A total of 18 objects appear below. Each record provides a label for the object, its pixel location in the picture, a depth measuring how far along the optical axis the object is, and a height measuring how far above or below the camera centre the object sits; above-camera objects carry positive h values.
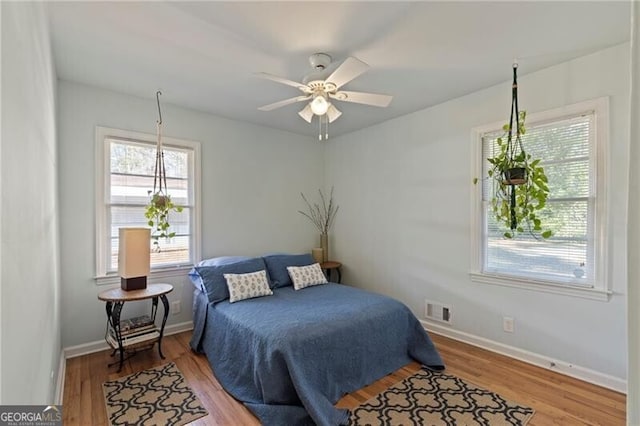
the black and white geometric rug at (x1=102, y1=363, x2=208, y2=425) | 2.11 -1.44
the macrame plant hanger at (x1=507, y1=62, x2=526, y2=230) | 2.59 +0.52
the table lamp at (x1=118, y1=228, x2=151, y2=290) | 2.90 -0.45
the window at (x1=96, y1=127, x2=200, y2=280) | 3.15 +0.21
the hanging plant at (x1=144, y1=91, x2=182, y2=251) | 3.25 +0.05
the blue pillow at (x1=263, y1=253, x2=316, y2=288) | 3.57 -0.66
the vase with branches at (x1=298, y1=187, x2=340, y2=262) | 4.88 -0.06
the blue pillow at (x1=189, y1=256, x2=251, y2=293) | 3.35 -0.61
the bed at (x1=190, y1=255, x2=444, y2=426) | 2.10 -1.07
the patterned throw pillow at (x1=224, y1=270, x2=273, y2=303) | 3.05 -0.78
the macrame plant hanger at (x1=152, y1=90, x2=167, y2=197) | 3.41 +0.41
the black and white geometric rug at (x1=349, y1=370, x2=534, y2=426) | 2.08 -1.43
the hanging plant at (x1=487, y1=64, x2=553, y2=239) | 2.56 +0.22
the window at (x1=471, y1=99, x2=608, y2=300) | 2.51 -0.01
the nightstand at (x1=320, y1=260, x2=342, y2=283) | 4.46 -0.82
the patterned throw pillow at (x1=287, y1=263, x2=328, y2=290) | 3.52 -0.77
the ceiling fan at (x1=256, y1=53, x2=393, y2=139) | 2.39 +0.98
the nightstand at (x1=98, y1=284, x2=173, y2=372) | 2.74 -1.12
